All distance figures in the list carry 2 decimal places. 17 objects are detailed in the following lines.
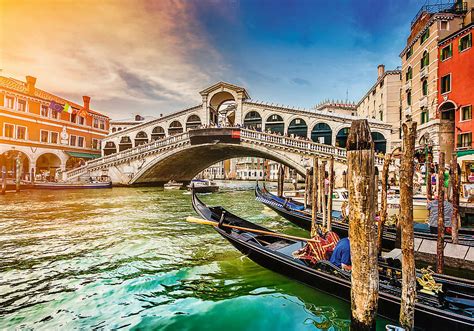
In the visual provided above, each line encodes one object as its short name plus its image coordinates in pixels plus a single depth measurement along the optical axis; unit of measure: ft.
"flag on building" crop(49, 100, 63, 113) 64.75
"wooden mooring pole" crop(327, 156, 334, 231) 18.54
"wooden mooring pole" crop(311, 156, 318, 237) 18.98
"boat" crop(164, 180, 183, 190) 65.31
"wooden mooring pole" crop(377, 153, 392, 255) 14.61
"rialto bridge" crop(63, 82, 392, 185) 52.95
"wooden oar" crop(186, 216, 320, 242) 15.08
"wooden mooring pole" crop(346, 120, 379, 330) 8.05
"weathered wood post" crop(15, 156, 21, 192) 51.57
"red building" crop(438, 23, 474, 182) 38.63
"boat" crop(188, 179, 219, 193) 61.70
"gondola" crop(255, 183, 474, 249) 17.28
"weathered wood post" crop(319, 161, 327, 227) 20.26
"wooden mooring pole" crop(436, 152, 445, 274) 13.39
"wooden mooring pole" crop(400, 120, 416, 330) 8.39
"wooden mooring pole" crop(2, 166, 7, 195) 47.42
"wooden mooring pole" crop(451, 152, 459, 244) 15.48
